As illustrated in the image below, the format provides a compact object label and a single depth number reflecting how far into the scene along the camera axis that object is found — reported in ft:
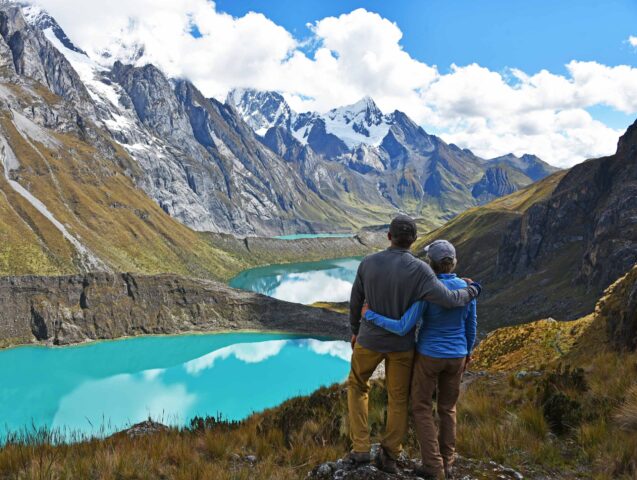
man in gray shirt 23.61
